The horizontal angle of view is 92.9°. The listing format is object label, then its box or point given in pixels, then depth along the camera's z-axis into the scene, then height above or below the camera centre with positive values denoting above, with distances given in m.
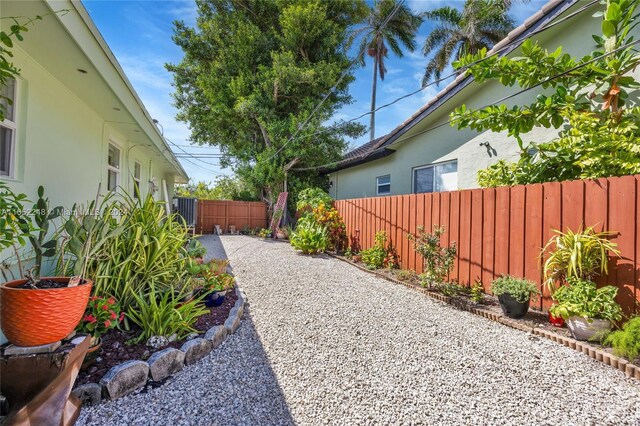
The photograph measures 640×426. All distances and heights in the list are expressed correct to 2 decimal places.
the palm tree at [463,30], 17.25 +11.39
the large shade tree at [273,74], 12.73 +5.98
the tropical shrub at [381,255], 6.84 -0.88
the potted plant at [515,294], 3.71 -0.91
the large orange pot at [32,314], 1.90 -0.68
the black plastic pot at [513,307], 3.74 -1.07
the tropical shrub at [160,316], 2.79 -1.01
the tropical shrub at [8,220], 1.74 -0.09
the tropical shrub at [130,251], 2.72 -0.41
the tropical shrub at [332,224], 9.49 -0.27
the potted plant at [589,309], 3.02 -0.88
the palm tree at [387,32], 19.89 +12.46
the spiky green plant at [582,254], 3.28 -0.35
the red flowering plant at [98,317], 2.46 -0.90
